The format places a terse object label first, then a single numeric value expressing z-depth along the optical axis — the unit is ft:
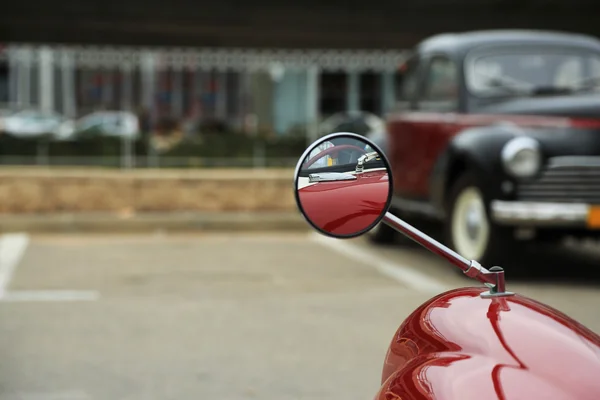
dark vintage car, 24.49
